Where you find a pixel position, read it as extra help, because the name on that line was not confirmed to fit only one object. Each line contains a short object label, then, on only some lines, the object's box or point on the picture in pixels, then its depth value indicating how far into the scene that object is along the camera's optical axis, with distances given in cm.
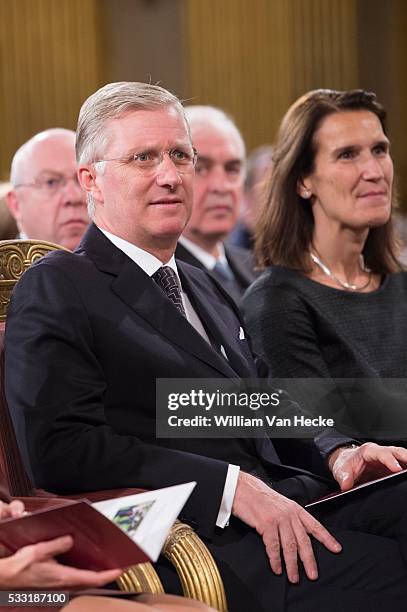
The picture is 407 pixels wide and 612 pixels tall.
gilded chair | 399
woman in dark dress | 569
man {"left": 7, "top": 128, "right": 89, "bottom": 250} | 756
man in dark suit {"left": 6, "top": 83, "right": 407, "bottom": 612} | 431
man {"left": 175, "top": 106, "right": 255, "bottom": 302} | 847
